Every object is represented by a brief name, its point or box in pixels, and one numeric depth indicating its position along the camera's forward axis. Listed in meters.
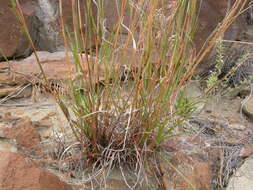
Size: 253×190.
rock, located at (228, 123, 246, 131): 1.97
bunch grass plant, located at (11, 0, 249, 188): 1.35
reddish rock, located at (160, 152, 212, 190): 1.53
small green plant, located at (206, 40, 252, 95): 2.28
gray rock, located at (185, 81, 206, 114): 2.07
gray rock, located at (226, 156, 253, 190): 1.63
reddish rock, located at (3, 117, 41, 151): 1.59
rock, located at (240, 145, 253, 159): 1.78
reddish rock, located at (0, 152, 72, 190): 1.18
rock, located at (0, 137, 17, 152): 1.56
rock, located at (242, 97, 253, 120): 2.05
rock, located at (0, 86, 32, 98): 1.95
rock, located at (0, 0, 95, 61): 2.13
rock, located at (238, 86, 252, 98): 2.22
